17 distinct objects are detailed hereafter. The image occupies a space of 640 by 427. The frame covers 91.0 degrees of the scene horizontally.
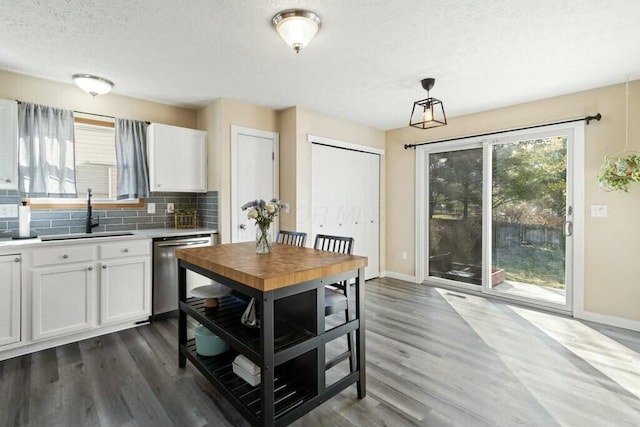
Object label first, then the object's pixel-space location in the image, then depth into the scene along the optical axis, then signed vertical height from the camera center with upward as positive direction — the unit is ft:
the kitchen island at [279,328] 5.26 -2.31
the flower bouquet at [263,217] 7.22 -0.09
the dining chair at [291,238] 9.28 -0.76
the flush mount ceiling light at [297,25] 6.50 +3.96
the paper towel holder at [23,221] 9.37 -0.25
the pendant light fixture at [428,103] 9.71 +3.50
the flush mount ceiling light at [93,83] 9.59 +4.03
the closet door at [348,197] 14.17 +0.81
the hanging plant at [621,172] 9.48 +1.30
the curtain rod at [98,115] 10.83 +3.49
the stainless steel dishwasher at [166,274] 10.85 -2.16
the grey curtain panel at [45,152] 9.67 +1.95
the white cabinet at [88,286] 8.77 -2.23
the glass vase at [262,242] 7.49 -0.71
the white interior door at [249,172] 12.39 +1.72
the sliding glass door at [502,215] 12.01 -0.07
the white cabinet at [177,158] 11.68 +2.11
